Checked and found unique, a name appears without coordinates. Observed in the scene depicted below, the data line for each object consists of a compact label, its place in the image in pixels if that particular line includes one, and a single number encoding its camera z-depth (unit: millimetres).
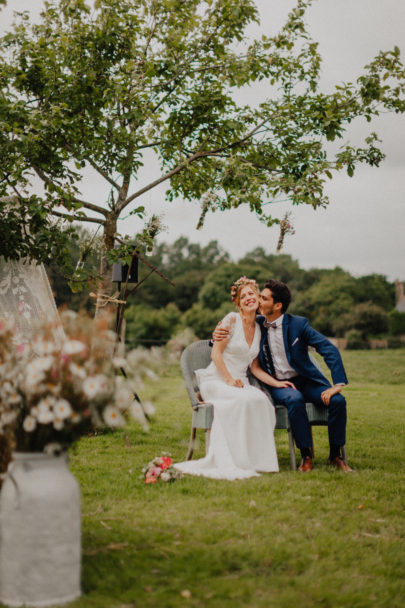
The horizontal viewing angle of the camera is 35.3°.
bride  5500
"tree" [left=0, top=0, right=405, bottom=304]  6805
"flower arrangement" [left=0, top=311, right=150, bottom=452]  2812
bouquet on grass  5070
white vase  2744
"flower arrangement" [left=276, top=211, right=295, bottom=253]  7348
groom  5688
